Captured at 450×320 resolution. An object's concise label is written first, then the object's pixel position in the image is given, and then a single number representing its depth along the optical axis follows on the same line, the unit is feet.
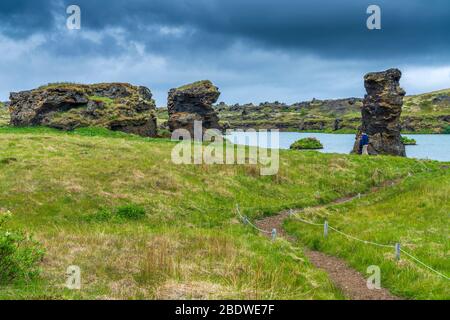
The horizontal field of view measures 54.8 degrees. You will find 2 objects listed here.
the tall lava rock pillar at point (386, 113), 217.36
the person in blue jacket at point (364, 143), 178.50
